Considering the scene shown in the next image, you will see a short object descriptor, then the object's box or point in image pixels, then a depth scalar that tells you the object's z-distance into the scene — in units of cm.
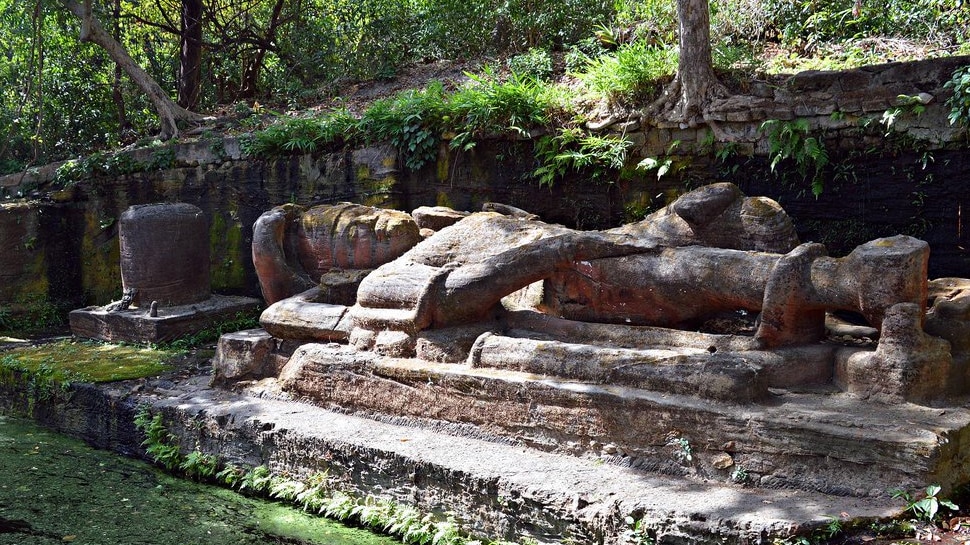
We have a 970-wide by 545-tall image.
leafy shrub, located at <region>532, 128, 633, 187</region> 715
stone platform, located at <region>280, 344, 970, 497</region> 346
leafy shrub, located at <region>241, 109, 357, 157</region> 918
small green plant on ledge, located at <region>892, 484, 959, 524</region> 321
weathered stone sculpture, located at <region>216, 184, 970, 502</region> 373
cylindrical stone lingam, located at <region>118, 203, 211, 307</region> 846
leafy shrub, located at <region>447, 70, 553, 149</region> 775
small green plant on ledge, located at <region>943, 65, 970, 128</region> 542
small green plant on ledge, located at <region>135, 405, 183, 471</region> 570
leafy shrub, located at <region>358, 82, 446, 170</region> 835
